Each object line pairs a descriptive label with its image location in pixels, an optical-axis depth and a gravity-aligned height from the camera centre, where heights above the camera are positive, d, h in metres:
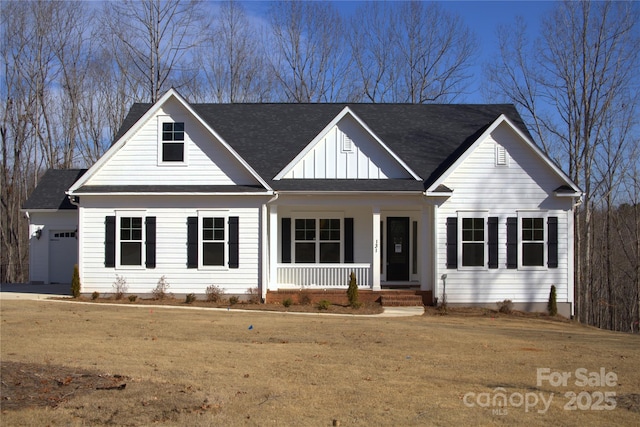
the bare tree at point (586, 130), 32.94 +5.34
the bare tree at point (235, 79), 43.59 +10.22
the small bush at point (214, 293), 20.42 -1.91
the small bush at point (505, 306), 20.39 -2.32
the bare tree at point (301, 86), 42.44 +9.52
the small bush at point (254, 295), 20.61 -1.98
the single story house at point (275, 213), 20.64 +0.60
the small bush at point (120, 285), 20.66 -1.67
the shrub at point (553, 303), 20.31 -2.21
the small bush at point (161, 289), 20.56 -1.79
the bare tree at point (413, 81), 42.28 +9.91
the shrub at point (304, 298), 20.47 -2.07
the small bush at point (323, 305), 19.44 -2.17
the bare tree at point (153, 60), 38.41 +10.42
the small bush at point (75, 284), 20.39 -1.62
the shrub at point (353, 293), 19.77 -1.85
